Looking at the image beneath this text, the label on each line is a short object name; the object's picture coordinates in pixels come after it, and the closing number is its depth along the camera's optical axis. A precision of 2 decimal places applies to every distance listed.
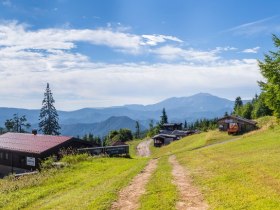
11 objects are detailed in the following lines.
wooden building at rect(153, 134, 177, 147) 117.49
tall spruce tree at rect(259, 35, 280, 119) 29.05
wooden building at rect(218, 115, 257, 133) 79.79
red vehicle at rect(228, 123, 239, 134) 76.94
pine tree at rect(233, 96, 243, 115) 154.01
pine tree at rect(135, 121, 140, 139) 186.77
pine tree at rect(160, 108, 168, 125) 172.12
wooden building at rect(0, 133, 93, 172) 47.04
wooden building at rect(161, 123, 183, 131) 160.75
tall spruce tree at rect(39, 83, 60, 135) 118.12
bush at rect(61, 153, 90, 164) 37.03
